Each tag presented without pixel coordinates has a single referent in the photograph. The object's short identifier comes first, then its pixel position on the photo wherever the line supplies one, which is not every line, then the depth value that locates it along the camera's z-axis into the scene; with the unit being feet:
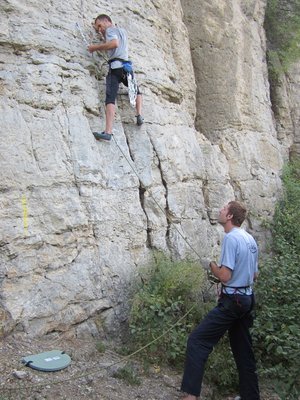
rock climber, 20.30
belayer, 14.73
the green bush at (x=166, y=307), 17.03
